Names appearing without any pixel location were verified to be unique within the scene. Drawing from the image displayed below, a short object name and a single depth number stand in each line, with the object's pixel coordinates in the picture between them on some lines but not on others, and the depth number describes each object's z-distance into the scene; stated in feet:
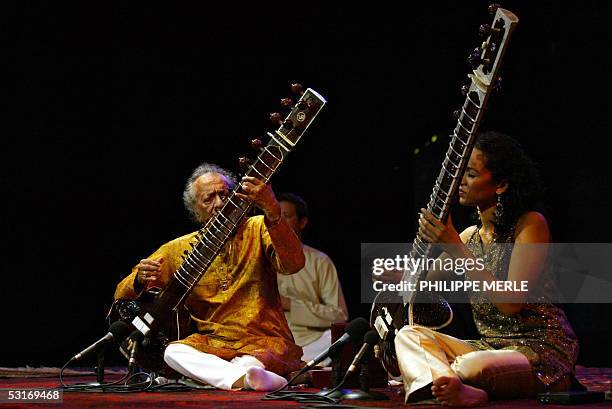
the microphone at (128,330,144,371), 26.97
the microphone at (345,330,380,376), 22.24
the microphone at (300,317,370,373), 22.04
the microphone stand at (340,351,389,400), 23.26
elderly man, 27.14
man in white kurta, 40.81
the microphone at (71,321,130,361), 26.02
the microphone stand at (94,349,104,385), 28.85
